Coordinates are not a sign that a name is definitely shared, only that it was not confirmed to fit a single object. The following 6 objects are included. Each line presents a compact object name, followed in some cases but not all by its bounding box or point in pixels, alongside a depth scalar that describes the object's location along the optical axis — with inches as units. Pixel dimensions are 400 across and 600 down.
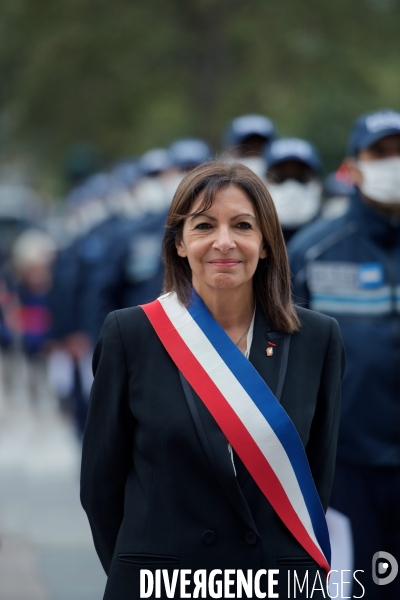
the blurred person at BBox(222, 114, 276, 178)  497.7
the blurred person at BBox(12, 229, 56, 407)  909.3
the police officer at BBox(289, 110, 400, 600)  320.5
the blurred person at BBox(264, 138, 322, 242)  454.4
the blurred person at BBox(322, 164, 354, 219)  549.1
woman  219.2
